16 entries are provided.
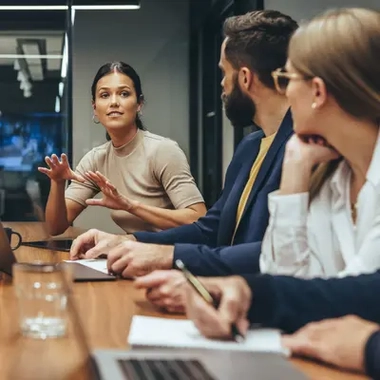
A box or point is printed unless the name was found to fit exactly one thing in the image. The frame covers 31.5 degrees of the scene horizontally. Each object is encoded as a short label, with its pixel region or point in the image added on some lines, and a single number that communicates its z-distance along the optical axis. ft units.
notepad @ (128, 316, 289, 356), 3.06
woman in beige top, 9.10
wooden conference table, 2.85
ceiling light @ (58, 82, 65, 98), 18.06
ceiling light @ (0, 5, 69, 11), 18.03
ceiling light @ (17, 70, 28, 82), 17.93
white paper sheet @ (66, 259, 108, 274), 5.52
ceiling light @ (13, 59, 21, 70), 17.93
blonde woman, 4.21
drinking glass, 3.56
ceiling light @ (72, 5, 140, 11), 17.95
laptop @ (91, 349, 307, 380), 2.53
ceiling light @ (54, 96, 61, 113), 18.03
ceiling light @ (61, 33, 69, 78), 17.92
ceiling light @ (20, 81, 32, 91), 17.89
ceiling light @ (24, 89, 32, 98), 17.97
